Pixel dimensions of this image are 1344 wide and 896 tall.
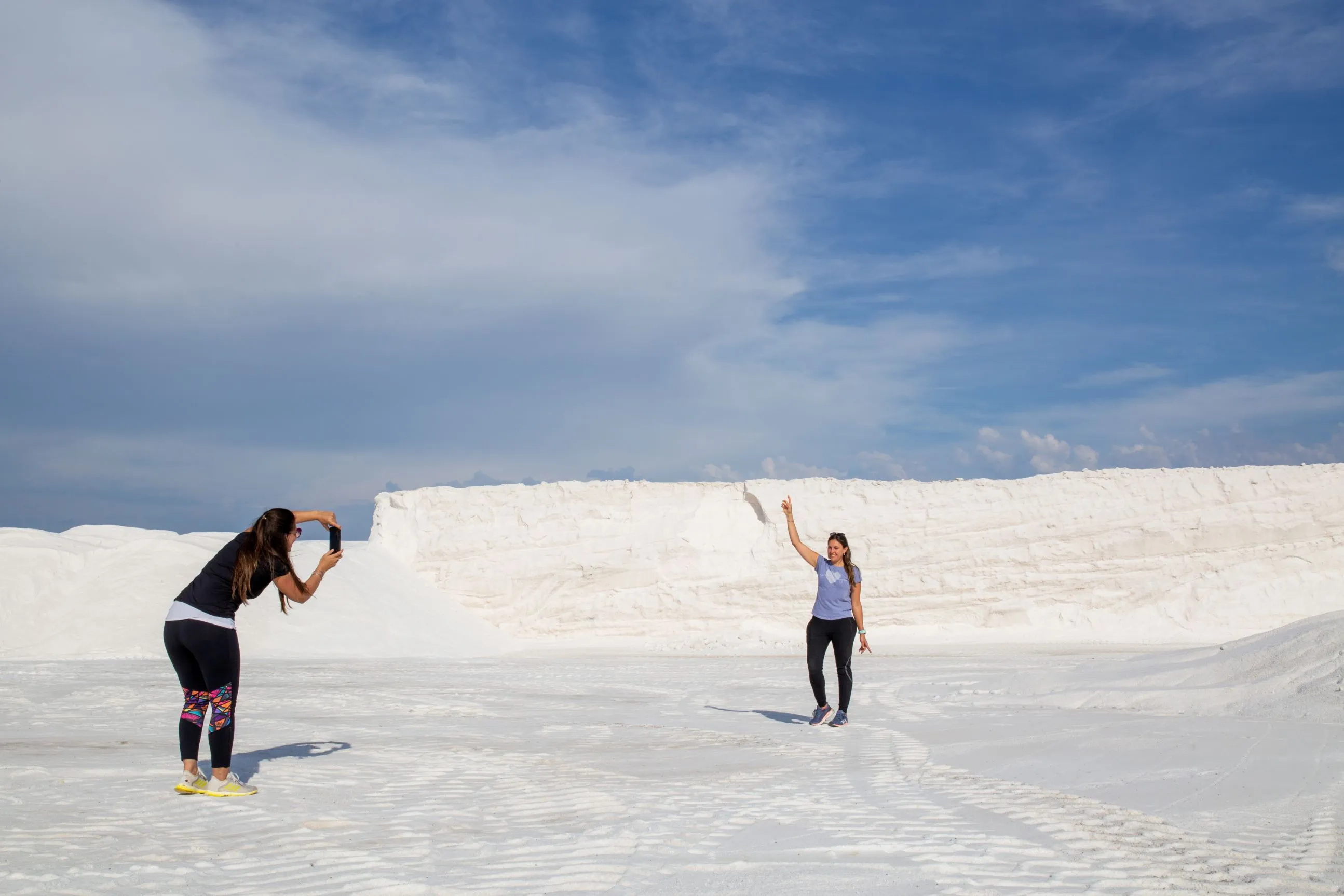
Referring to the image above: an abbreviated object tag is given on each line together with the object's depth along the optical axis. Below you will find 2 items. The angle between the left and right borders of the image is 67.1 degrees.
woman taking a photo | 5.48
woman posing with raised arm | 8.42
